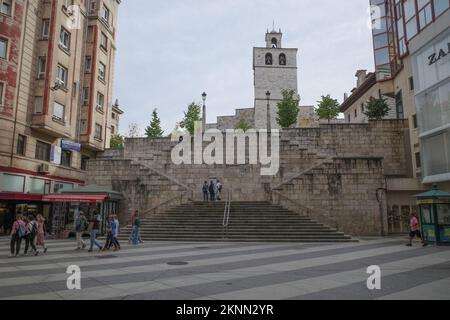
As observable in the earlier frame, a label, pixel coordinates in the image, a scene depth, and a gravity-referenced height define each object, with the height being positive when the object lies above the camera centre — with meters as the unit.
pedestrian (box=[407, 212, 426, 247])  16.81 -1.10
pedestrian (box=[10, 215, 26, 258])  13.22 -1.08
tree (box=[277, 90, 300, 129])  40.69 +11.61
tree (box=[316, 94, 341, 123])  44.02 +13.15
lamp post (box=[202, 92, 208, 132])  32.50 +10.19
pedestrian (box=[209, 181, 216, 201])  24.52 +1.11
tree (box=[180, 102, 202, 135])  46.88 +12.89
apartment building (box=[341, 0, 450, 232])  20.89 +8.22
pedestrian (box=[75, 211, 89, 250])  15.48 -1.11
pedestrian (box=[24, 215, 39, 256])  13.46 -1.04
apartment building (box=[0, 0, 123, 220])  23.94 +9.47
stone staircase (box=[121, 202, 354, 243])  18.62 -1.12
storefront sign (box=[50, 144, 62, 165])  28.22 +4.46
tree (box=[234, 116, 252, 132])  55.00 +13.65
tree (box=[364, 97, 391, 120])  29.70 +8.78
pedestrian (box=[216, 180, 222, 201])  25.67 +1.39
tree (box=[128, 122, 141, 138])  53.09 +11.93
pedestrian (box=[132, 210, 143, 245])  17.19 -1.30
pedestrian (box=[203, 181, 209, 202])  25.27 +1.07
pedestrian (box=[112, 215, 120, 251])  15.10 -1.25
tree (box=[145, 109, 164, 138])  44.80 +10.51
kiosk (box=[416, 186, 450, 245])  16.23 -0.42
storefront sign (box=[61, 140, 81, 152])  29.97 +5.62
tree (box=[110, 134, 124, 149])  49.86 +9.79
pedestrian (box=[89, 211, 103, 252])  14.70 -1.00
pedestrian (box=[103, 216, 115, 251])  15.04 -1.31
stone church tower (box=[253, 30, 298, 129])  69.25 +28.70
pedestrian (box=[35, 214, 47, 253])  14.74 -1.07
